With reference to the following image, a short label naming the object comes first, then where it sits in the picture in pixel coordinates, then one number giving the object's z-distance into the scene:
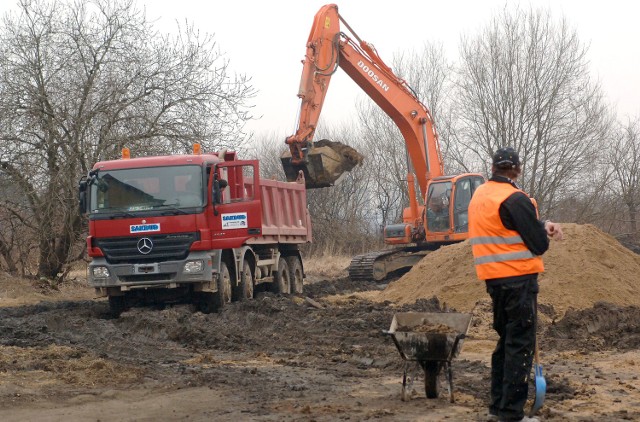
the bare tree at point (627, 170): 45.44
